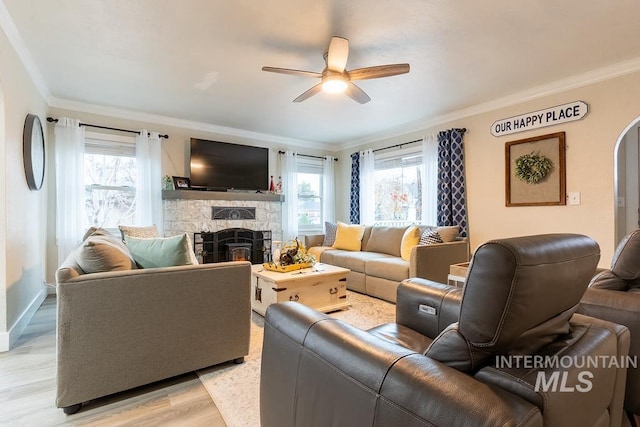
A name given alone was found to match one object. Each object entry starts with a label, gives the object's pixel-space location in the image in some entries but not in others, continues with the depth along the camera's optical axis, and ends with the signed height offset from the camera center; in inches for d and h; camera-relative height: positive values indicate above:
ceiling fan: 94.0 +45.9
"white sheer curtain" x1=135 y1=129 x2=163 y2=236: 171.2 +19.5
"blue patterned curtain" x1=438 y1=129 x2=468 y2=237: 165.2 +17.8
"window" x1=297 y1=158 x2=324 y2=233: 236.4 +14.9
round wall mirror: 111.5 +24.8
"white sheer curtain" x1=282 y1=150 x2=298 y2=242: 221.3 +11.7
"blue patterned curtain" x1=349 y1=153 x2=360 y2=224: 227.8 +17.6
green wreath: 135.9 +20.2
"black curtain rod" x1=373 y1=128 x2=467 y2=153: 188.7 +44.6
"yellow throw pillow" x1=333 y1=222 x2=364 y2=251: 184.5 -13.9
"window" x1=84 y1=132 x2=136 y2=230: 163.3 +19.8
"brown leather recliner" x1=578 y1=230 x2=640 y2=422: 52.0 -15.1
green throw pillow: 76.2 -9.3
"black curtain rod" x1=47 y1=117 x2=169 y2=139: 149.8 +46.7
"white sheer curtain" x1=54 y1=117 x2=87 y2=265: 150.9 +15.6
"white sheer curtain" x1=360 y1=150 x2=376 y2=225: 218.7 +18.2
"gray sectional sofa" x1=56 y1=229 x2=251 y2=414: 63.8 -24.1
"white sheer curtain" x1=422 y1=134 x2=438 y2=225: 177.5 +20.3
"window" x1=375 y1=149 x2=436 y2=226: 193.0 +16.9
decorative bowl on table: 129.0 -19.3
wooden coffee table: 116.0 -28.9
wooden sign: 126.3 +41.5
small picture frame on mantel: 182.5 +19.2
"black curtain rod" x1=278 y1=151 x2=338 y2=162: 231.9 +44.7
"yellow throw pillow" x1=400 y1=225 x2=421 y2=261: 148.4 -13.3
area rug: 64.0 -40.9
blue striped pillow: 143.5 -11.4
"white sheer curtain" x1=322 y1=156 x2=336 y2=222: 243.6 +21.5
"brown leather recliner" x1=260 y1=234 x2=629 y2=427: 26.5 -15.1
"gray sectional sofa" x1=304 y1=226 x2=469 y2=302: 133.0 -22.4
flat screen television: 187.1 +31.1
